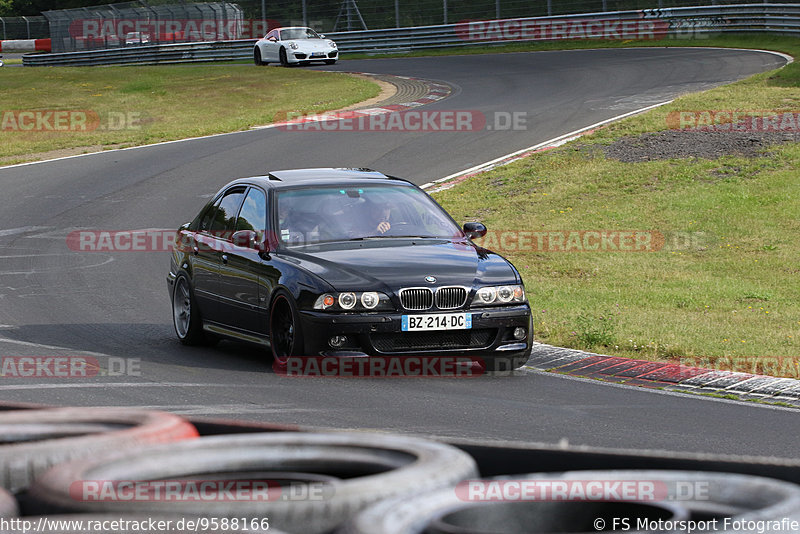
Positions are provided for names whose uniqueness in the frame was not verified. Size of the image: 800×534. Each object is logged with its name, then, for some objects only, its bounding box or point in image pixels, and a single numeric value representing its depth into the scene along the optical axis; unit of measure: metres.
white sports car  92.75
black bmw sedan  18.62
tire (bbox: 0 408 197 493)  7.93
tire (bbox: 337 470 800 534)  6.61
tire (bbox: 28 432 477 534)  6.81
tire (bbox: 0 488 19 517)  6.92
